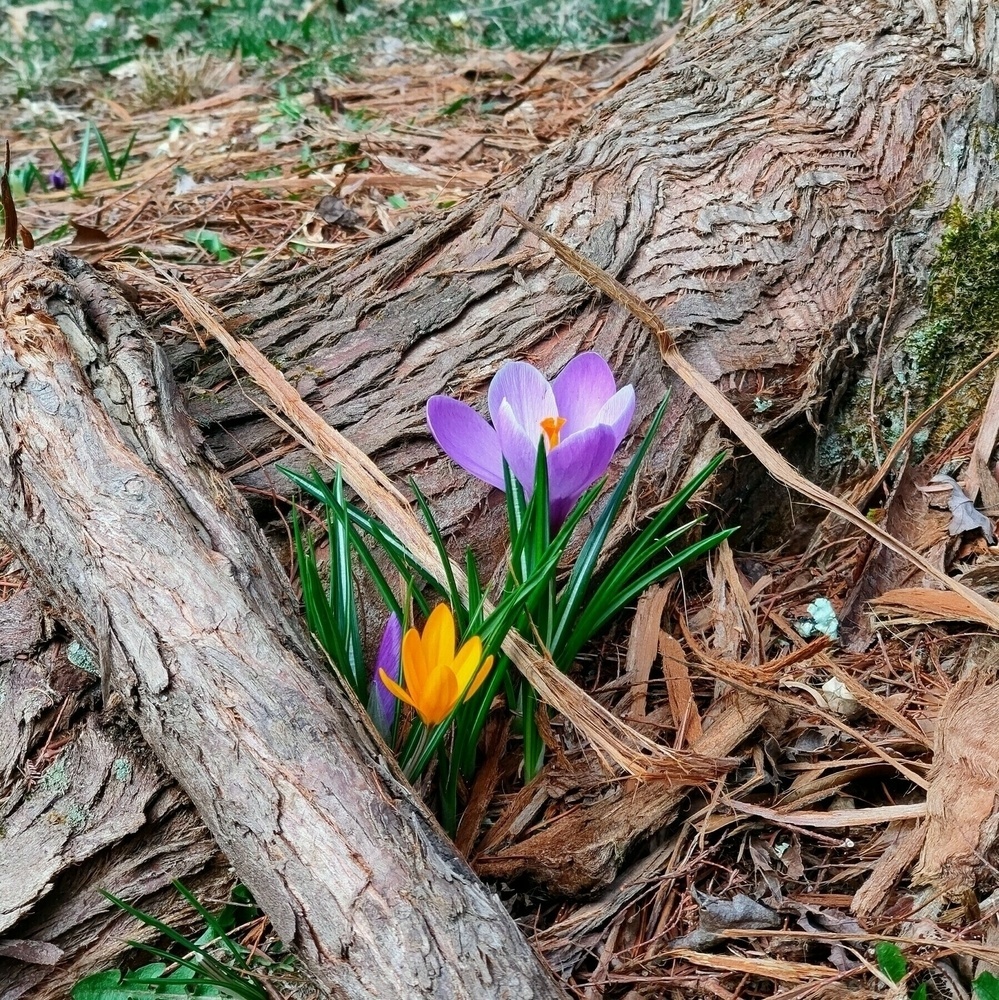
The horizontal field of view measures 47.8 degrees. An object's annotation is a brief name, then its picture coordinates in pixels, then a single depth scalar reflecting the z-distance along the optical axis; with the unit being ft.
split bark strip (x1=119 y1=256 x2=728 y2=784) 0.97
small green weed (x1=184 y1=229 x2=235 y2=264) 1.75
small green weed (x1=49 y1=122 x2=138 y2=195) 2.09
